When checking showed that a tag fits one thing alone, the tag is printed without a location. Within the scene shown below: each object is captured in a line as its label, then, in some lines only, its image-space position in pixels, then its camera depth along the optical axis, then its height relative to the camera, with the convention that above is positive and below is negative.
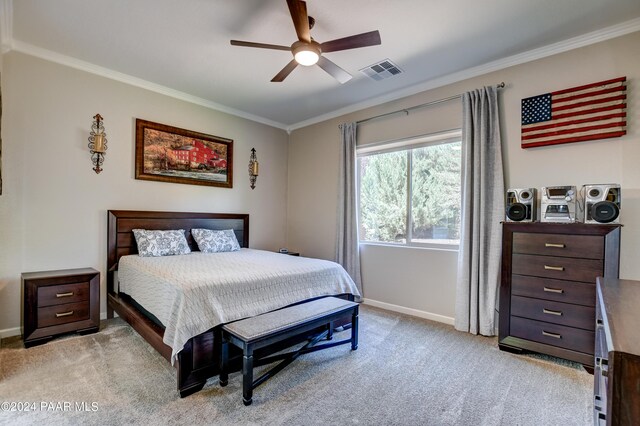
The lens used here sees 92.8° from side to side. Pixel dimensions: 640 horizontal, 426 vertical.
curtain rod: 3.21 +1.33
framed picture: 3.87 +0.73
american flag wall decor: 2.59 +0.91
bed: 2.10 -0.77
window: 3.67 +0.29
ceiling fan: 2.07 +1.28
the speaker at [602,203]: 2.34 +0.09
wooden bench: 1.99 -0.87
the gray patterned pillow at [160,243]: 3.51 -0.41
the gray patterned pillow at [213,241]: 4.02 -0.43
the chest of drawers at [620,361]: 0.74 -0.38
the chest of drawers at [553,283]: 2.39 -0.59
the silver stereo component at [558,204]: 2.57 +0.09
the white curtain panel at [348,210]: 4.38 +0.02
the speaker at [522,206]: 2.76 +0.07
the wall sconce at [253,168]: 5.00 +0.68
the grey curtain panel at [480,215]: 3.14 -0.02
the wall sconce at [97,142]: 3.46 +0.74
